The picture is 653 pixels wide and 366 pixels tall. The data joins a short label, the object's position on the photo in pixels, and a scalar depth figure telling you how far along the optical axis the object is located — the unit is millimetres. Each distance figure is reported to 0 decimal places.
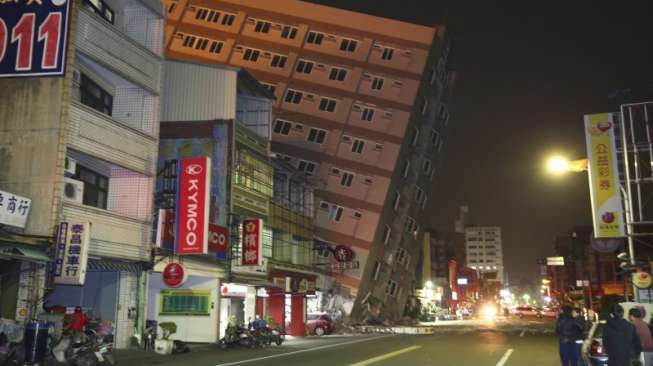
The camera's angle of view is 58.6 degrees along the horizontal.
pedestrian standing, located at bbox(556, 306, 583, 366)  14242
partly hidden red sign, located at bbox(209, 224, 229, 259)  27406
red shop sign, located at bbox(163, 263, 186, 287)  24625
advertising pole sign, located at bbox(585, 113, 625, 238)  20516
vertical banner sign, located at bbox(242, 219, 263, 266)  30344
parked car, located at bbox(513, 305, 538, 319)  84025
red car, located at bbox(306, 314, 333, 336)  39938
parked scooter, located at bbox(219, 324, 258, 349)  26000
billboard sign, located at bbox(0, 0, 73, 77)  19828
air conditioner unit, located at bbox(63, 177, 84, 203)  21828
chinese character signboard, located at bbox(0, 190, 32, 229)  18172
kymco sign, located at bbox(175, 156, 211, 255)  24750
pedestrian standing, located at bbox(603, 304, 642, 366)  9023
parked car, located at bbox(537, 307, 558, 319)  84538
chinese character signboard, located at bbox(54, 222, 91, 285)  19156
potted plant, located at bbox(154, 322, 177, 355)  23078
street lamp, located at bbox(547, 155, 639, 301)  17750
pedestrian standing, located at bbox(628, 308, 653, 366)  10797
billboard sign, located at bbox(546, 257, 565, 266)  46850
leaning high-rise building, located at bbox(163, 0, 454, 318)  53625
